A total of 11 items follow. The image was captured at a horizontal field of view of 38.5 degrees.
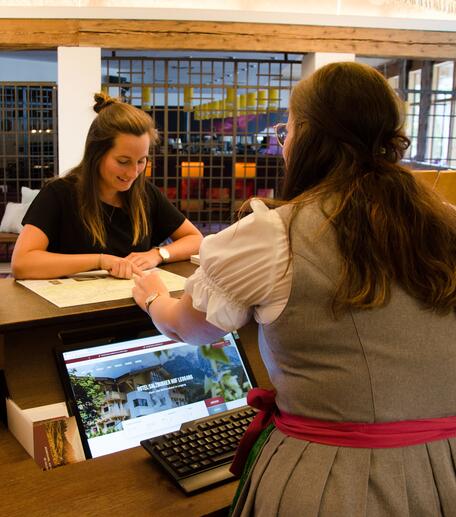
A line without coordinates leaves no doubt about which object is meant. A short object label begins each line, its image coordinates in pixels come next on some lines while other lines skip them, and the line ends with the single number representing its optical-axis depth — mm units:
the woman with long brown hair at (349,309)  970
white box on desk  1299
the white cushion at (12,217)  7066
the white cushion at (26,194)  7340
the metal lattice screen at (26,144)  7352
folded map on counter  1559
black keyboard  1237
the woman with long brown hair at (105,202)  2164
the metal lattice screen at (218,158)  6461
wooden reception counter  1143
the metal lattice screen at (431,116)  8133
